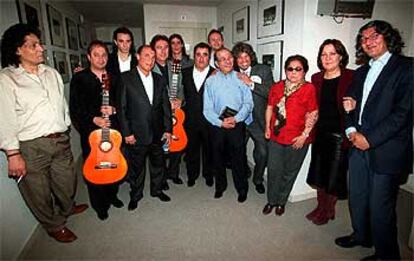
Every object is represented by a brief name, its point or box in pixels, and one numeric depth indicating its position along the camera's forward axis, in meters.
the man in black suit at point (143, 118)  2.33
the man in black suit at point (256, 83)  2.64
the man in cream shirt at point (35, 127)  1.73
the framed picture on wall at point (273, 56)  2.80
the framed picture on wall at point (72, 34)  4.15
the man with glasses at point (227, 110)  2.47
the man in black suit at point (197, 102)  2.70
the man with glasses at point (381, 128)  1.54
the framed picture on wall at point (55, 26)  3.32
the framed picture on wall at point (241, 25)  3.57
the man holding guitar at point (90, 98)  2.19
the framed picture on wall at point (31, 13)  2.38
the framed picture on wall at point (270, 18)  2.75
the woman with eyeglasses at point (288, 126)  2.16
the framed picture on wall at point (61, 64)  3.37
